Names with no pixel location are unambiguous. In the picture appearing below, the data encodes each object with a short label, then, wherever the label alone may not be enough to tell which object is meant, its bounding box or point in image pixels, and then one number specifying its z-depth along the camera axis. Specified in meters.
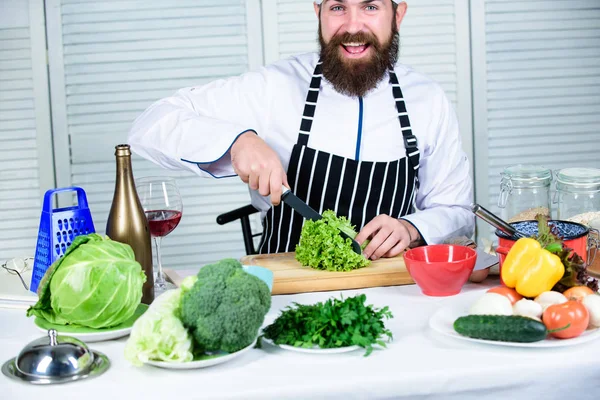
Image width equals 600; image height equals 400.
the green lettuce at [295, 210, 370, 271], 2.03
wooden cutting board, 1.98
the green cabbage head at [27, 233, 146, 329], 1.59
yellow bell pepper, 1.68
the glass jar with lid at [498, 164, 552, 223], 2.13
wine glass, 1.93
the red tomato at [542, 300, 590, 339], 1.53
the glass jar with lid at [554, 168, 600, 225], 2.10
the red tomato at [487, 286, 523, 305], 1.68
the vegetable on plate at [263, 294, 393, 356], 1.53
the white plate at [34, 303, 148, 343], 1.62
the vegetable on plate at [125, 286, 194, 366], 1.45
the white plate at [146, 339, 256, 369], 1.45
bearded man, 2.63
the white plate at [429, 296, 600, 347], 1.52
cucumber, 1.51
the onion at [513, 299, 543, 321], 1.58
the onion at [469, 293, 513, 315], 1.58
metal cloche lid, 1.43
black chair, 2.85
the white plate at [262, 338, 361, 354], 1.52
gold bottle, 1.83
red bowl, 1.84
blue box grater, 1.85
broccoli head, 1.45
